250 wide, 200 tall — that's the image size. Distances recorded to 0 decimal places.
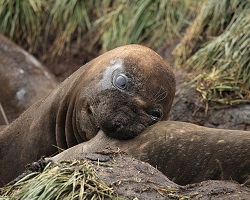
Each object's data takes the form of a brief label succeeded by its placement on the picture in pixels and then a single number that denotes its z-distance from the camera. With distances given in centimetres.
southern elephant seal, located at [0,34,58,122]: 2114
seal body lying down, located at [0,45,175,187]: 1481
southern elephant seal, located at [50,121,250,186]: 1219
